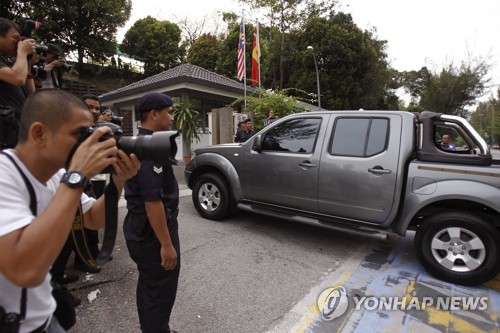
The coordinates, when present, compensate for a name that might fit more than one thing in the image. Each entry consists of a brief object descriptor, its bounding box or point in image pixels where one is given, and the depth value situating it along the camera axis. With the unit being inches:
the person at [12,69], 81.9
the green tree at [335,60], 905.5
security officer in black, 65.6
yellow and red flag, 458.9
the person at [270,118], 328.5
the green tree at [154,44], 1072.8
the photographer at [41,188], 33.6
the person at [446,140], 254.6
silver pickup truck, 117.3
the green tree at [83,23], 820.6
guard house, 456.8
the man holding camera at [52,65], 109.4
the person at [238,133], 296.7
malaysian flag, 425.4
